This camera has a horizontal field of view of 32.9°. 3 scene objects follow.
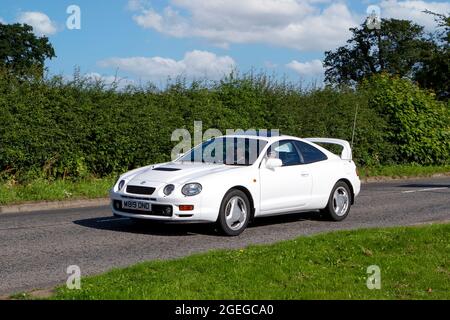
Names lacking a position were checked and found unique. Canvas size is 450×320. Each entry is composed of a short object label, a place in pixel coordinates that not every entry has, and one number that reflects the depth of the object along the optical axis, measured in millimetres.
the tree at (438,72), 44281
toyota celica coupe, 10938
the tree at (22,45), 62909
